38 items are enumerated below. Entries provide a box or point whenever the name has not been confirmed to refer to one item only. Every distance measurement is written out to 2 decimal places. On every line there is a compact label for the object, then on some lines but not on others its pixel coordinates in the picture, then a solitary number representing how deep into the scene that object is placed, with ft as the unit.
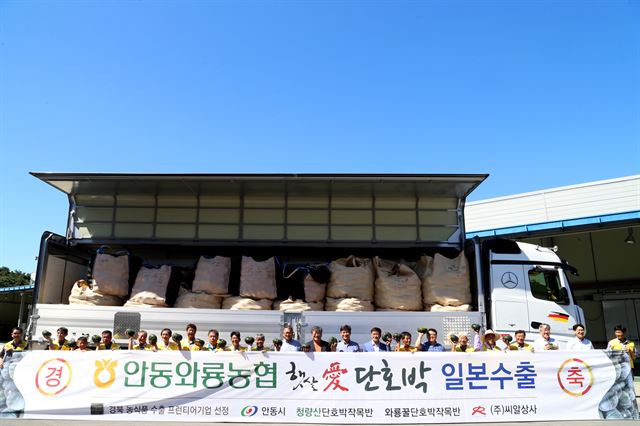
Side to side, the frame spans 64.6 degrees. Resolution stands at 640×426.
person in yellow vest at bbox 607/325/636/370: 27.96
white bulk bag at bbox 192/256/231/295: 27.68
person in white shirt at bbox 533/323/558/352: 23.52
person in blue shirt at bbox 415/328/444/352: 23.57
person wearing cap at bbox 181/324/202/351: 23.72
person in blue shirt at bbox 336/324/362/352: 23.28
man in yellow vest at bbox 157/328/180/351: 23.57
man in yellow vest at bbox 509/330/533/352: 23.08
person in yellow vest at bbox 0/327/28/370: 23.65
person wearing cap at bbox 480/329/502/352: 24.80
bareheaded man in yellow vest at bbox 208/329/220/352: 23.91
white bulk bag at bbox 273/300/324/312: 26.71
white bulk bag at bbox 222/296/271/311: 26.84
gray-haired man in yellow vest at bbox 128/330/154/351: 23.40
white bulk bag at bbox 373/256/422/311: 27.09
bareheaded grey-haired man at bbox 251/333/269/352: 22.04
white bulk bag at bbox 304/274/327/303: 27.55
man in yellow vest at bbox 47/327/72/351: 24.06
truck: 25.81
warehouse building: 67.56
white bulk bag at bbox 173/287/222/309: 27.04
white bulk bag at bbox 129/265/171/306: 26.84
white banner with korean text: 20.34
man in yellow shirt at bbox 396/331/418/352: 23.08
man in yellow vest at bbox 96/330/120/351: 23.48
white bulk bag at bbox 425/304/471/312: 26.48
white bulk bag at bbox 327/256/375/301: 27.35
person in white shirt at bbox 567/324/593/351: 23.65
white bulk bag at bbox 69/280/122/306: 26.96
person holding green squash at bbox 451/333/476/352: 22.86
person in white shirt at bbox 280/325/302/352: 23.24
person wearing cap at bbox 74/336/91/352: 22.38
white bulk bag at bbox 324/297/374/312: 26.73
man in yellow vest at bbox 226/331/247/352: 22.88
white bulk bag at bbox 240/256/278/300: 27.50
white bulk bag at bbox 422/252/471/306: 27.05
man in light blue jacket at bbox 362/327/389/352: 23.15
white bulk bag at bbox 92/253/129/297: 27.25
